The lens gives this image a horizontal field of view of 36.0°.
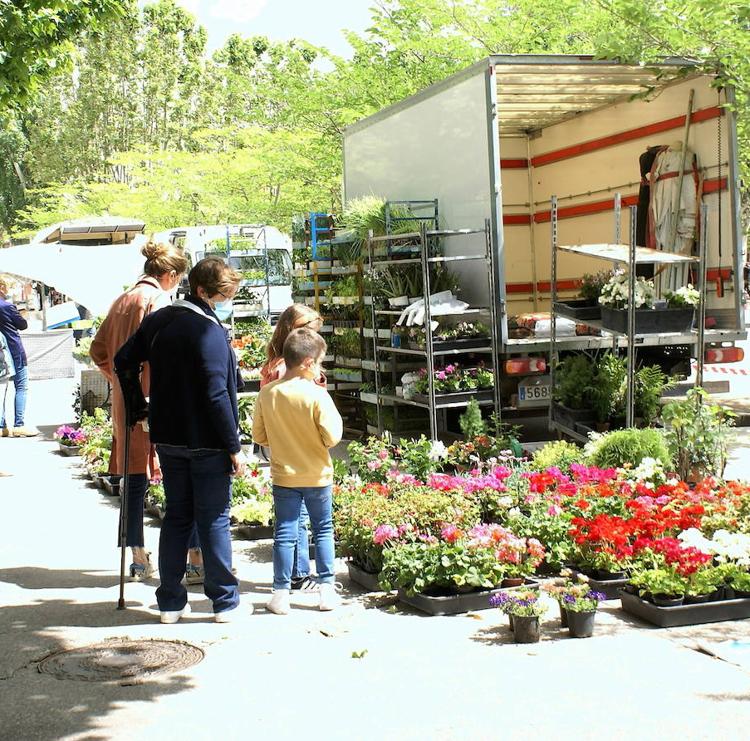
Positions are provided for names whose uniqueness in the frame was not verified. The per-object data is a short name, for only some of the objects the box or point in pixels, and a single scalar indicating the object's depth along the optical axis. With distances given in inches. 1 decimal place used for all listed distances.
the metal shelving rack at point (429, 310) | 439.2
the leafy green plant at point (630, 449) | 345.7
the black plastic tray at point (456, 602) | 249.4
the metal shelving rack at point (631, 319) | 382.3
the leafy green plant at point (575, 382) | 433.4
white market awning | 644.7
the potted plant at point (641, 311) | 397.9
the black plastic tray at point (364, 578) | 273.0
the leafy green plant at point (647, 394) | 425.4
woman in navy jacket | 243.4
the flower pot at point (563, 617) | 229.6
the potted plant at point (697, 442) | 343.0
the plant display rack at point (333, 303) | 546.9
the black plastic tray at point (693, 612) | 233.9
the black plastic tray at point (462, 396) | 449.4
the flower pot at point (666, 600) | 235.8
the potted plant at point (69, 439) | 526.7
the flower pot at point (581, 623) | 226.7
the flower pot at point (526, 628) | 223.8
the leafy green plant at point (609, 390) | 425.1
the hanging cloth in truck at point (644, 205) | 518.3
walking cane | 262.8
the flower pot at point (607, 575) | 261.0
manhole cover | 214.8
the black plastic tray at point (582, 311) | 417.7
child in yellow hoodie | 252.8
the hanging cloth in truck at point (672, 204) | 483.5
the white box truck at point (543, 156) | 448.5
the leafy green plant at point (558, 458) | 352.8
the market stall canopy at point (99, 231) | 1216.8
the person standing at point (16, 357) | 595.2
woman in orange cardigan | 288.5
